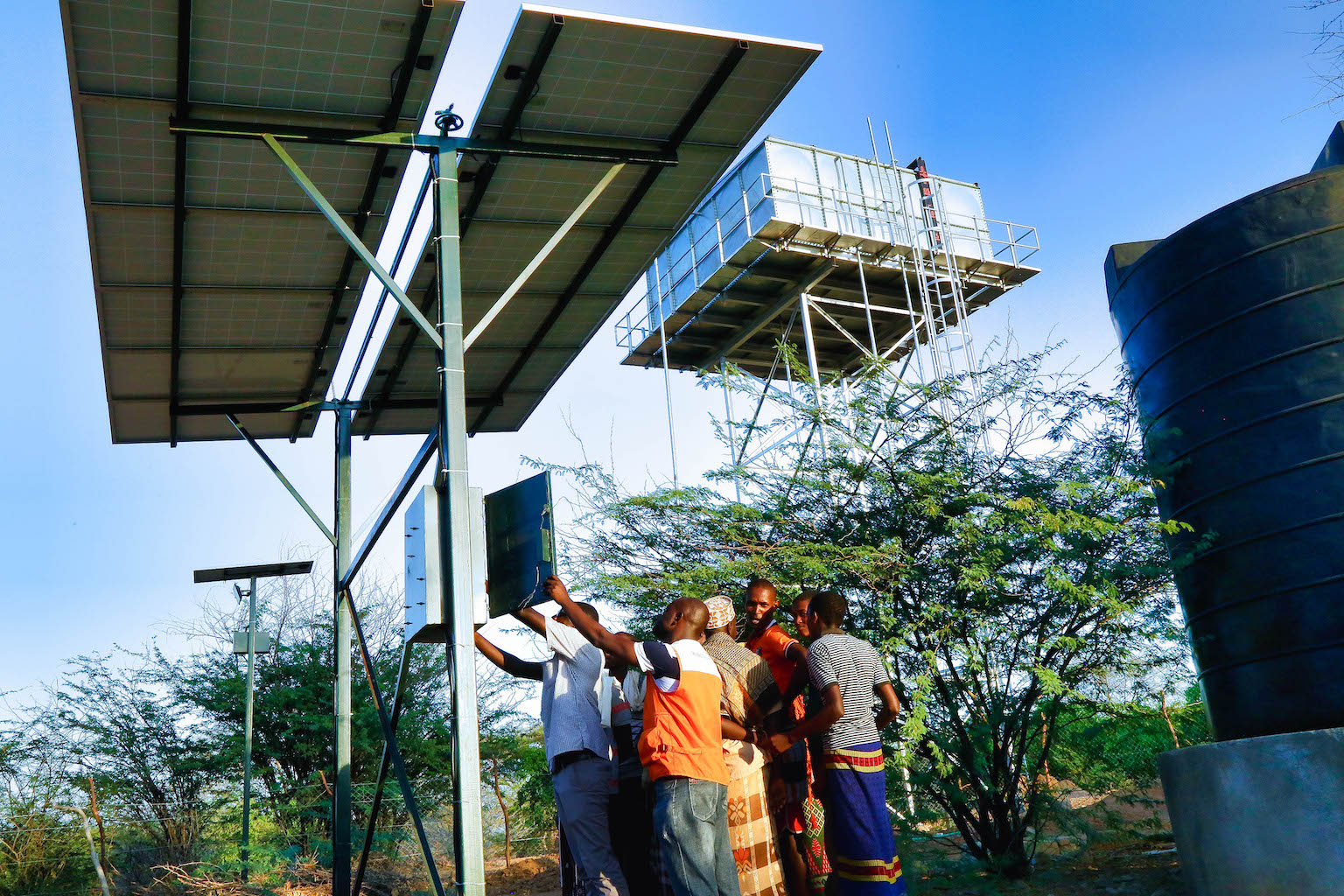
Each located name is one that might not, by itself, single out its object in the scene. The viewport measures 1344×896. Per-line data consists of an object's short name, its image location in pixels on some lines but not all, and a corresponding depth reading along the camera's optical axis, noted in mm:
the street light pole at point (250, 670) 11016
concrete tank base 5195
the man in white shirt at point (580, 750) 4820
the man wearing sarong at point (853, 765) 4934
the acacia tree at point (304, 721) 13820
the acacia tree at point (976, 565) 7246
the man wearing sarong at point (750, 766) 5012
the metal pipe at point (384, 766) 6172
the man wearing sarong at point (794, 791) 5305
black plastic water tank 5781
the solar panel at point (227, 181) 5352
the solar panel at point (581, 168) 5879
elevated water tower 19016
